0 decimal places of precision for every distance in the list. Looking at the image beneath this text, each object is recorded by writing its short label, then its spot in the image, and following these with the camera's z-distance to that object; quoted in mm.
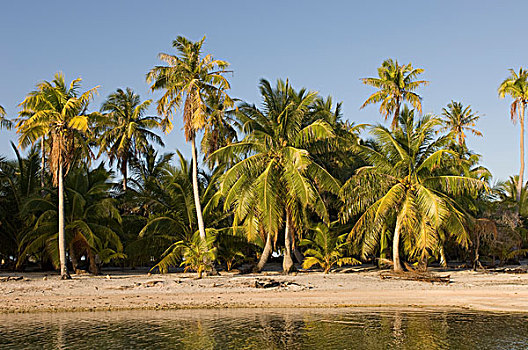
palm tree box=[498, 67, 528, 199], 37938
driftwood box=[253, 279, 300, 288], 20438
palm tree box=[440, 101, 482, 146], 42406
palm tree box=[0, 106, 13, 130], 32531
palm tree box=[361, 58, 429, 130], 34125
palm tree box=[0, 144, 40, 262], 27953
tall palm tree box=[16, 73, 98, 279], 22609
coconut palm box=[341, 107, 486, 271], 23609
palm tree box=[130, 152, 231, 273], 27469
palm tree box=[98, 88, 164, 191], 35750
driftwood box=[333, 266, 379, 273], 27719
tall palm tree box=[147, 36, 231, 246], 24750
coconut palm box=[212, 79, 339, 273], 23859
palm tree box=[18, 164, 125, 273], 24531
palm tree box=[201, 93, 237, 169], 26047
